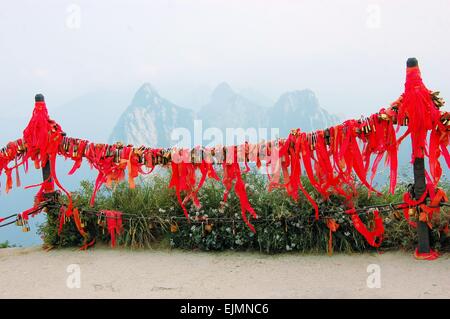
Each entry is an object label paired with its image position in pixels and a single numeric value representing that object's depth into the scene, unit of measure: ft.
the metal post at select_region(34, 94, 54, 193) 19.52
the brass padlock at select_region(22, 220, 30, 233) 19.53
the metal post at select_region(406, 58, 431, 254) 15.39
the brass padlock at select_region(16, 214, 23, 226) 19.48
